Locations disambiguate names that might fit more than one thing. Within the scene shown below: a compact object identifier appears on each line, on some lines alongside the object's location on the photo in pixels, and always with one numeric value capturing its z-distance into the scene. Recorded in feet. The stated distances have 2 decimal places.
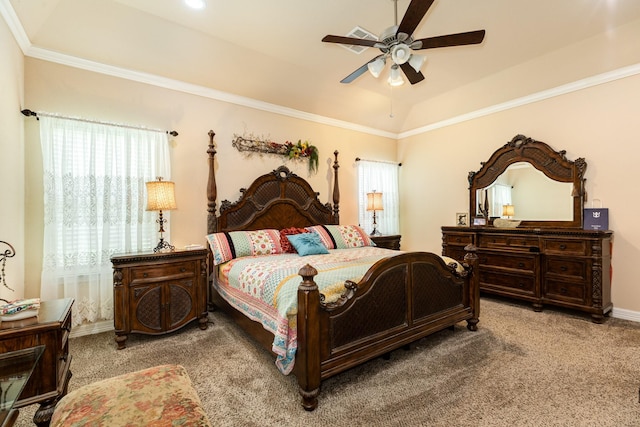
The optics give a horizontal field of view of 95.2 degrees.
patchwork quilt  6.59
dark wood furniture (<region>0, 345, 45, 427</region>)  3.29
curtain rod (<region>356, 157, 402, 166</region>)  17.33
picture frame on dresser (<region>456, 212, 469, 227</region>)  15.88
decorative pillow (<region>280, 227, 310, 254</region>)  12.27
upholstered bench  3.64
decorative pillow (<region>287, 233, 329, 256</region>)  11.40
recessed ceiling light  8.71
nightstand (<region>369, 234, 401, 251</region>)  15.64
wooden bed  6.32
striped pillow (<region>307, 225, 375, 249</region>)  13.33
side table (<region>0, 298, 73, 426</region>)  4.84
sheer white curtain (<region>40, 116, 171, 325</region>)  9.36
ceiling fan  6.59
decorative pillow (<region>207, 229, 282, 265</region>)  11.09
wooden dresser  10.61
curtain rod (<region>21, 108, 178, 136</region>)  8.99
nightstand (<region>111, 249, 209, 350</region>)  8.94
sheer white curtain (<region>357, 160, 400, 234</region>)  17.58
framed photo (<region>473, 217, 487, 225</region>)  14.95
